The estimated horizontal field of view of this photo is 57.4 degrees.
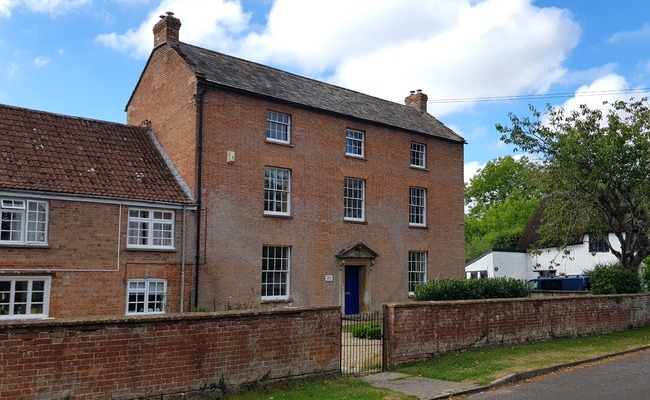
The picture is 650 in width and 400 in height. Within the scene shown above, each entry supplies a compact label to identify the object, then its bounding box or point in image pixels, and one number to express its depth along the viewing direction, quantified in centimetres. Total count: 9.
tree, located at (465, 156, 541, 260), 5688
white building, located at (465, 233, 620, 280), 3828
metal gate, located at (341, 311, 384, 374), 1335
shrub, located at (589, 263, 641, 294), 2314
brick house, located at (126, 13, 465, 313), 2197
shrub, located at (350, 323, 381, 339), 1588
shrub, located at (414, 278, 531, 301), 2023
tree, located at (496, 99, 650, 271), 2242
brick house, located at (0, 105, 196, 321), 1761
